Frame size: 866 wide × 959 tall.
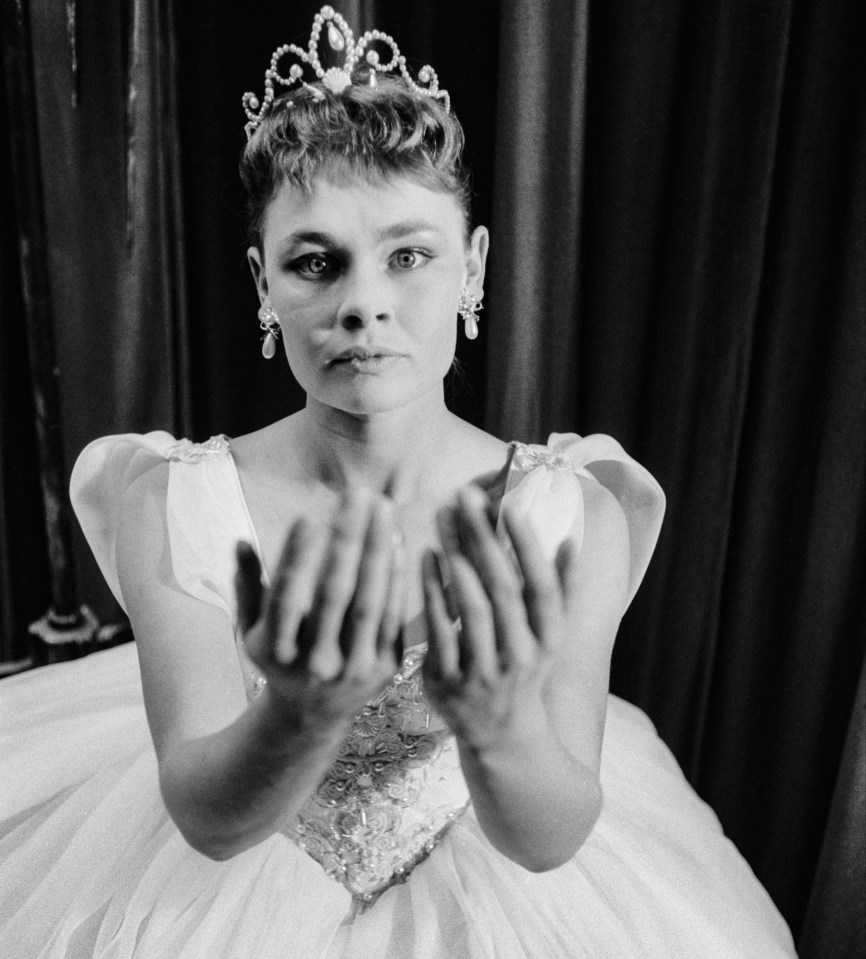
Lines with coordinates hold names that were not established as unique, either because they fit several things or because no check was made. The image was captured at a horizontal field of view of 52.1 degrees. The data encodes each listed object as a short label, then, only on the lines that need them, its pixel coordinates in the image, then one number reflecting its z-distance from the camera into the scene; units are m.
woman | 0.89
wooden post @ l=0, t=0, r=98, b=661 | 1.33
